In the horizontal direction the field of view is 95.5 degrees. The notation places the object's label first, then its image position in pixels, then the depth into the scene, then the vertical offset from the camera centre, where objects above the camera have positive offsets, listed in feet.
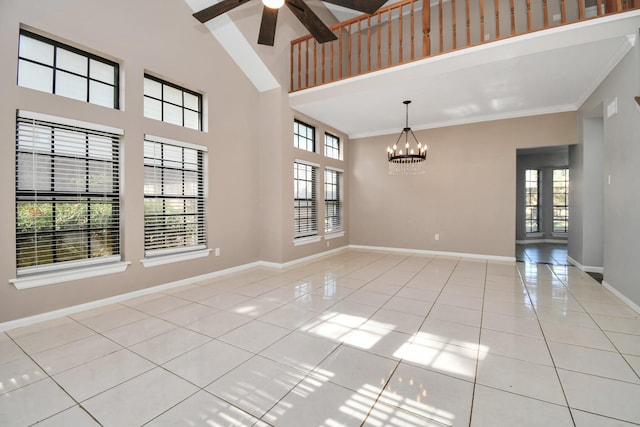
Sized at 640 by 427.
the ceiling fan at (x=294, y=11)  8.59 +6.22
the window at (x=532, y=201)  28.14 +0.66
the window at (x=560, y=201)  27.40 +0.64
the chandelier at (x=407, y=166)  20.97 +3.10
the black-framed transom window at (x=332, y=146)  21.93 +4.78
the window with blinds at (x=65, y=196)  9.03 +0.45
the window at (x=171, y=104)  12.31 +4.75
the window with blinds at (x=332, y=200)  21.59 +0.60
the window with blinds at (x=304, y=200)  18.42 +0.57
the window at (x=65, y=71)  9.17 +4.72
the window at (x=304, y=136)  18.66 +4.83
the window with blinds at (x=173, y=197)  12.05 +0.53
